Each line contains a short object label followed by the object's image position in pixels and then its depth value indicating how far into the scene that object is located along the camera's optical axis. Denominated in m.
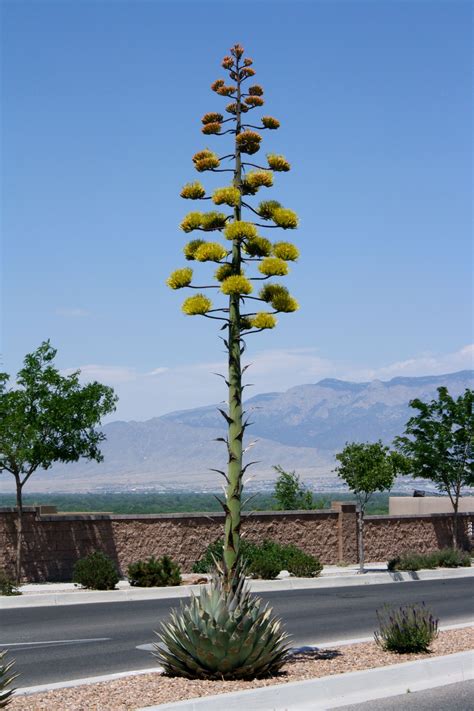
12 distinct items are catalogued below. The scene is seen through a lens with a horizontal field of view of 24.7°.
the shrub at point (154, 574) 26.52
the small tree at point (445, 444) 37.59
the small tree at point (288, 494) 42.03
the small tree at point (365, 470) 32.41
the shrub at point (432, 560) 32.94
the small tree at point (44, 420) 27.97
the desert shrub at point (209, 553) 30.62
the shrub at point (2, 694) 9.34
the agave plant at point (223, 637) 11.38
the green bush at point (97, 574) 25.72
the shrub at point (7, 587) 24.20
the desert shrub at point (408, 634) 13.48
